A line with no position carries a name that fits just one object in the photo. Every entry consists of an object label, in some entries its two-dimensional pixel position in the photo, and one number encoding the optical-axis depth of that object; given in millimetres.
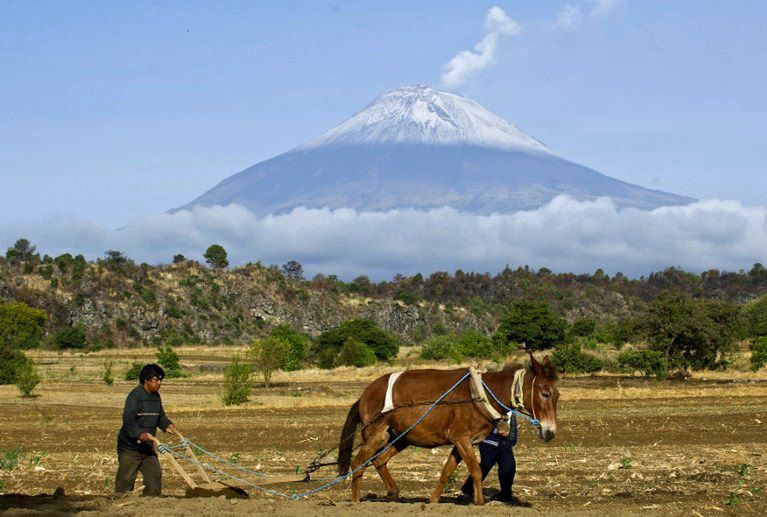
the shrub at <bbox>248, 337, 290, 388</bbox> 47719
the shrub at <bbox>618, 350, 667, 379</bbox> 48344
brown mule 11867
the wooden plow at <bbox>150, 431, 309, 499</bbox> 12000
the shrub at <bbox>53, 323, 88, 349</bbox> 83438
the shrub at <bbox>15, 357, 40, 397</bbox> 39750
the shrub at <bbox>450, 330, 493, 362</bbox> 61875
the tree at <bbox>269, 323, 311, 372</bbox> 62812
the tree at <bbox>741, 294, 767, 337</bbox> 68062
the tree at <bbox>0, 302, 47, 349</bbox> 71575
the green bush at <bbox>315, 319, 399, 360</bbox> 69188
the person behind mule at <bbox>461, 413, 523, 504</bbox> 12387
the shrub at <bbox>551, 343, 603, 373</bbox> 52969
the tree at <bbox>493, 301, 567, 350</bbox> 67375
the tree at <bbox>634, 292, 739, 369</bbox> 49969
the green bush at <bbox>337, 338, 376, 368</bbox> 63281
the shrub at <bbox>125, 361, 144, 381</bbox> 52375
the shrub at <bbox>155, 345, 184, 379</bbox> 56494
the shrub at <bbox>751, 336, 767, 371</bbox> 53469
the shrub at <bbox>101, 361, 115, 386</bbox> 47094
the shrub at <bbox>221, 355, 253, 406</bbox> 36125
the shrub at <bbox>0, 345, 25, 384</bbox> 49875
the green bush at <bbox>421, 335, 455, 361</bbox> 66125
